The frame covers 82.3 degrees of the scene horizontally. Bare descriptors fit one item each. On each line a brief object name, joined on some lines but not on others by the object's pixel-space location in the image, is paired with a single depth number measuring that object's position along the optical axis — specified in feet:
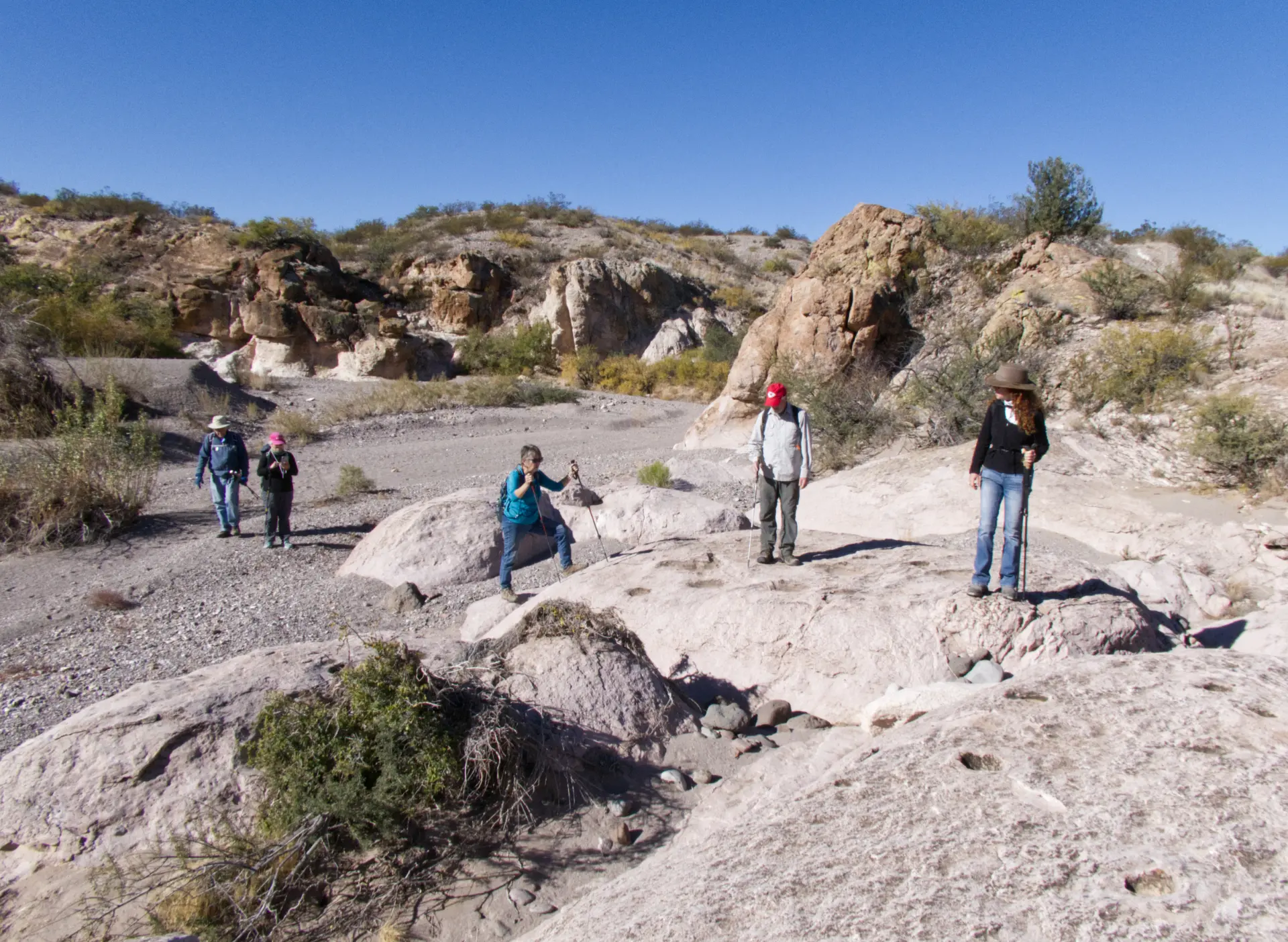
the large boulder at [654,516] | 26.50
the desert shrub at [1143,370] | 31.37
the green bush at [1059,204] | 51.55
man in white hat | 30.19
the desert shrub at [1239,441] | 24.68
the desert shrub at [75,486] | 28.73
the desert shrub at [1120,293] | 39.09
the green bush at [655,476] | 37.35
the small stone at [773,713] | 13.55
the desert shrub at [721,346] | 87.45
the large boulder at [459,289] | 99.09
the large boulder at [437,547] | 24.89
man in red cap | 17.79
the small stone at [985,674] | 12.64
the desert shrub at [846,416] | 36.73
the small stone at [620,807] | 10.74
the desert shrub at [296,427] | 52.21
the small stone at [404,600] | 22.86
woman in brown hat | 14.12
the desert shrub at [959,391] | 33.30
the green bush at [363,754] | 9.55
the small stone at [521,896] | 9.14
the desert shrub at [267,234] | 88.94
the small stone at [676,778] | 11.58
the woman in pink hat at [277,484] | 28.32
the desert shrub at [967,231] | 49.96
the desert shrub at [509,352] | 87.25
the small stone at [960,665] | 13.19
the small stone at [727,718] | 13.19
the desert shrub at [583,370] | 85.81
